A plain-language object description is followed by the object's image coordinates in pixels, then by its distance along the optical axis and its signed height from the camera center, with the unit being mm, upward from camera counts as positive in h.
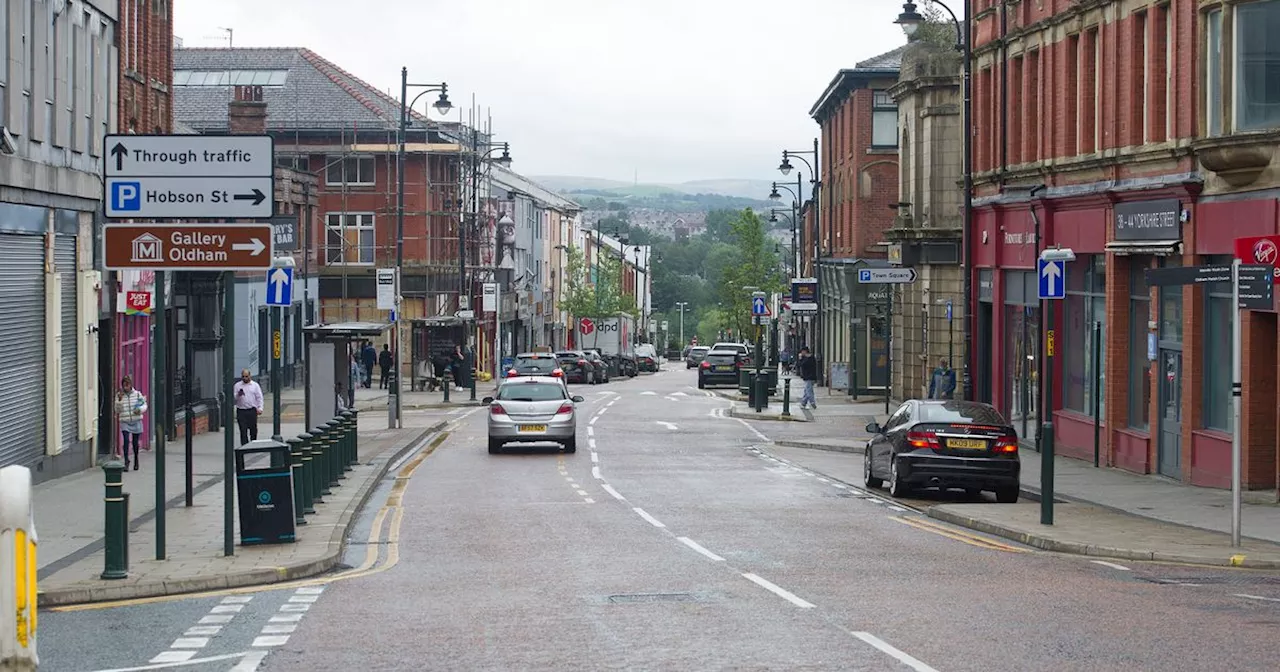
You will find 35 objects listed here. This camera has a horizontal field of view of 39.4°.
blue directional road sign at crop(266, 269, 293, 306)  28844 +555
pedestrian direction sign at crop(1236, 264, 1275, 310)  18531 +388
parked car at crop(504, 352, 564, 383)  58325 -1432
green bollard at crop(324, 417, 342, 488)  26062 -1941
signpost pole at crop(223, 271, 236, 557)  17469 -1089
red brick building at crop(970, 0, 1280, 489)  25734 +1903
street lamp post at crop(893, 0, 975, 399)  35000 +2874
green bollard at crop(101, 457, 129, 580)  15688 -1804
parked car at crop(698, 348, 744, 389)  71750 -1890
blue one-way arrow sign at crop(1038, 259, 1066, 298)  27984 +670
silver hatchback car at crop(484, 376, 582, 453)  34969 -1826
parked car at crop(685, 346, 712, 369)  112250 -2170
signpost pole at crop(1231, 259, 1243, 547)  18531 -1045
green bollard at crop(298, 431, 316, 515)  21891 -1903
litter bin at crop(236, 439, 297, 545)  18438 -1867
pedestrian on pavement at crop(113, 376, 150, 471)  29906 -1525
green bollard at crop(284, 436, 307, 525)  20516 -1902
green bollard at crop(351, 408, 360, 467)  30484 -2077
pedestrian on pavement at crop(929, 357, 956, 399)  42469 -1463
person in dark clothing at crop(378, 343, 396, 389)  59906 -1335
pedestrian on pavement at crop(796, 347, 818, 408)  51031 -1486
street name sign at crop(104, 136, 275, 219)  17516 +1432
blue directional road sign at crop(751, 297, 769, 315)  55219 +475
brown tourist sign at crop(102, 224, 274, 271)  17172 +726
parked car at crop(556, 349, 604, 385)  74812 -1880
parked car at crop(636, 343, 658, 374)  106375 -2265
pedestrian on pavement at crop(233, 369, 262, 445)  33406 -1581
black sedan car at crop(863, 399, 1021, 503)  24656 -1776
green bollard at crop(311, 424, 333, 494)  23644 -1859
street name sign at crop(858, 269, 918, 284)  41281 +1082
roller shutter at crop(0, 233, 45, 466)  25938 -419
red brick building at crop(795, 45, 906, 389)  66000 +5647
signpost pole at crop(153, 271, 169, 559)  17172 -834
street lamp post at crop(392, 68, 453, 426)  42031 +4025
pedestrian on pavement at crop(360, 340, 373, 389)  63006 -1288
